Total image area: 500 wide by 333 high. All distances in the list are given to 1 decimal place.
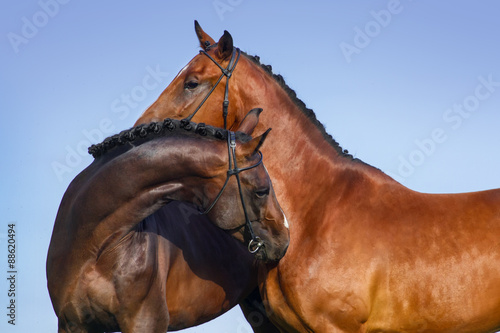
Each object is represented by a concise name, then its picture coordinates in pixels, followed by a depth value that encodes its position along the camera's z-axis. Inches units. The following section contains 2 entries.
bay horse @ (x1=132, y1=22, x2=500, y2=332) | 397.4
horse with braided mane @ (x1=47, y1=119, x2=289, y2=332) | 396.5
